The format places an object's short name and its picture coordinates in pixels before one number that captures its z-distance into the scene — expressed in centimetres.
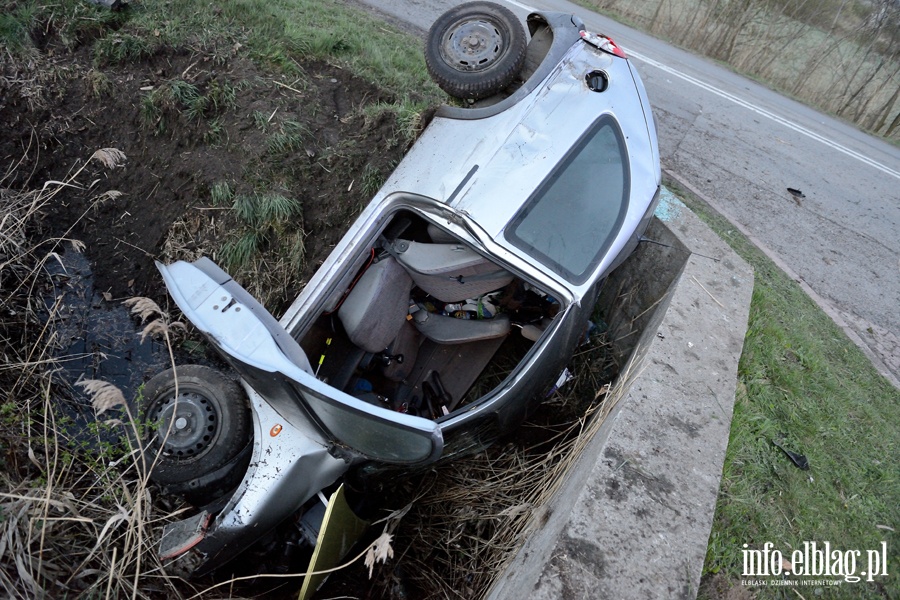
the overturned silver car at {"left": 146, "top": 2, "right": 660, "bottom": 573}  243
